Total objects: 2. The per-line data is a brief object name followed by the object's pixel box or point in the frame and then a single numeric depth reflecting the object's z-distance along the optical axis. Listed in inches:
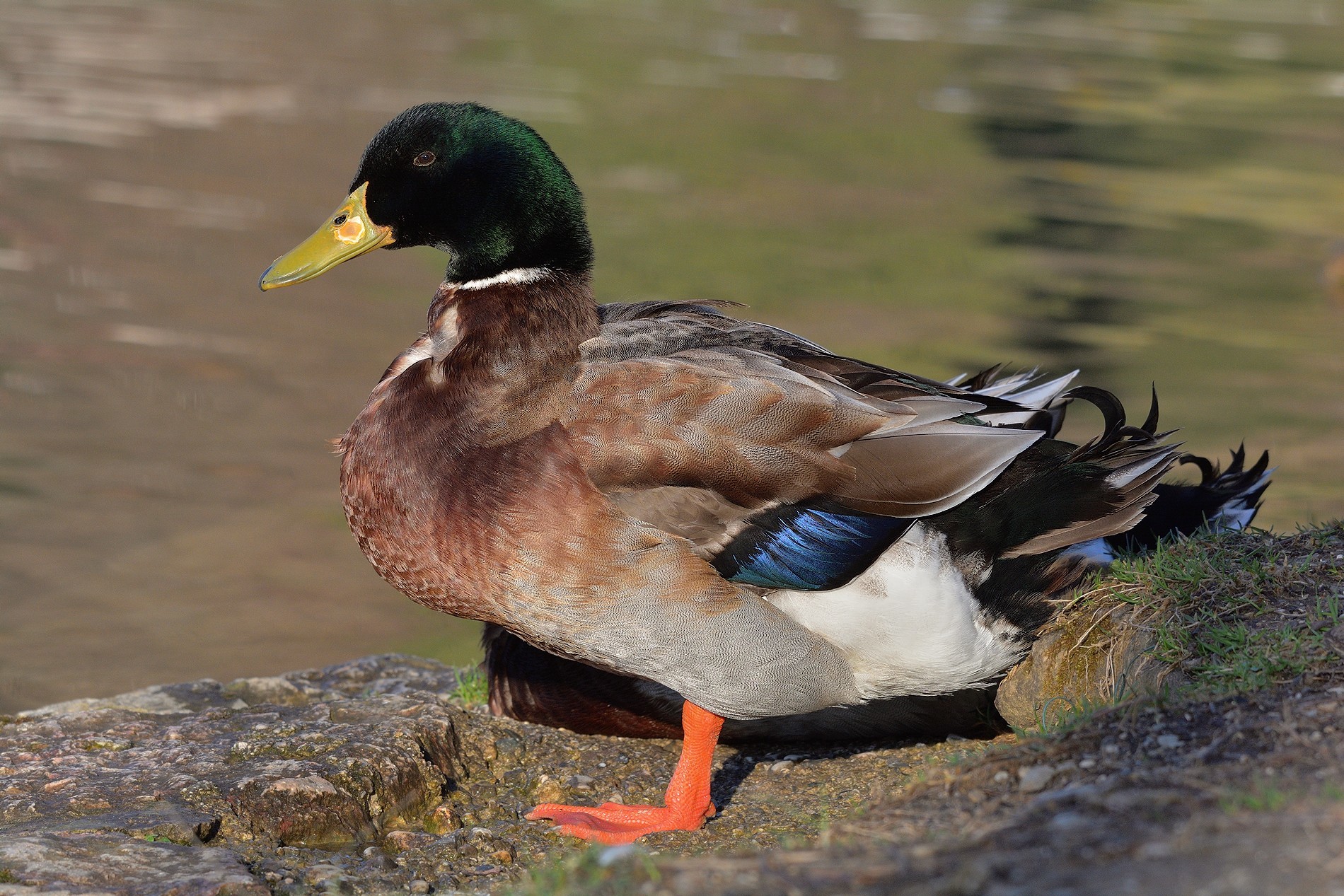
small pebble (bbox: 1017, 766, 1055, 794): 212.2
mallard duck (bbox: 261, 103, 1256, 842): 266.5
